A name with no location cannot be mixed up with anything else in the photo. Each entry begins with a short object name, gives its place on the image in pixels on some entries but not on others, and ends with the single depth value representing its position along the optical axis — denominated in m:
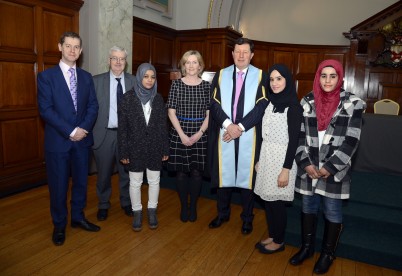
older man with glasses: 2.77
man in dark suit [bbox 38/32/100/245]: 2.34
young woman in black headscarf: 2.13
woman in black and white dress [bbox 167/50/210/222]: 2.69
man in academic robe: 2.50
